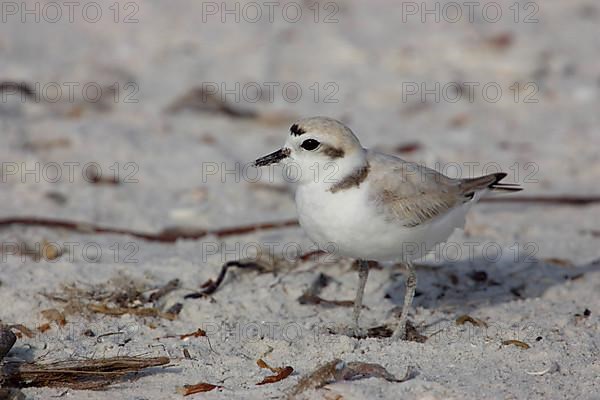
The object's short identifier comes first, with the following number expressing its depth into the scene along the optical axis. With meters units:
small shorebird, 8.05
